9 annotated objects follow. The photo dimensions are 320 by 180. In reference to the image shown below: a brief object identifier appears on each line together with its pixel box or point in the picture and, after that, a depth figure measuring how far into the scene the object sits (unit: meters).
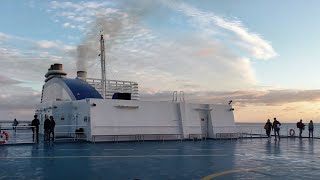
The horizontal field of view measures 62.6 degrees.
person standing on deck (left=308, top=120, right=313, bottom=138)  26.90
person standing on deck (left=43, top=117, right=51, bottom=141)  17.43
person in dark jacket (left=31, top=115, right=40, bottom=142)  17.23
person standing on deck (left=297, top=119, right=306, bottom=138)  27.00
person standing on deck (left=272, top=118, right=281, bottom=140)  24.61
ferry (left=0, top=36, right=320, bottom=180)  9.38
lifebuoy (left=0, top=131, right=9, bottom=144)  16.47
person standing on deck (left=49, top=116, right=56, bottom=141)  17.52
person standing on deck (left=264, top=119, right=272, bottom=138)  25.59
